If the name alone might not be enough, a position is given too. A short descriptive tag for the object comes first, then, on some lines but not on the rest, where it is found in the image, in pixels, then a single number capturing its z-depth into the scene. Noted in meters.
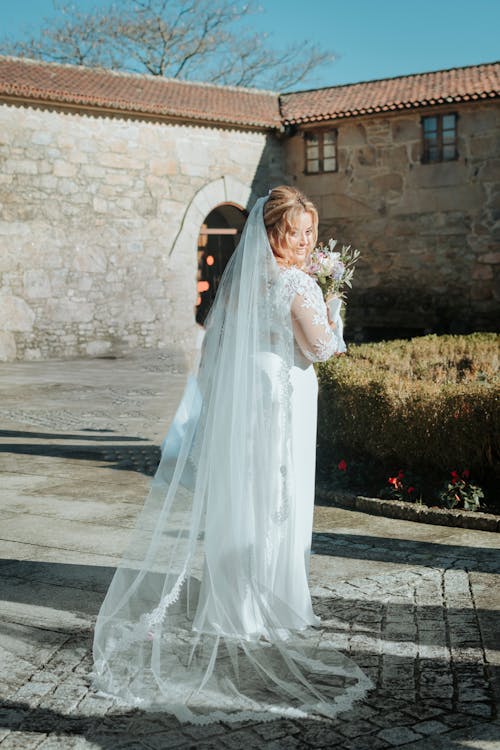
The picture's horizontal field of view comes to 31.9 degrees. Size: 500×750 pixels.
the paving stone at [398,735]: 2.63
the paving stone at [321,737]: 2.63
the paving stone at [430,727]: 2.69
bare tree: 30.14
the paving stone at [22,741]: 2.60
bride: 3.49
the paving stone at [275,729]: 2.69
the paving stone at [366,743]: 2.60
